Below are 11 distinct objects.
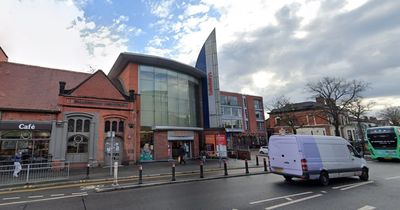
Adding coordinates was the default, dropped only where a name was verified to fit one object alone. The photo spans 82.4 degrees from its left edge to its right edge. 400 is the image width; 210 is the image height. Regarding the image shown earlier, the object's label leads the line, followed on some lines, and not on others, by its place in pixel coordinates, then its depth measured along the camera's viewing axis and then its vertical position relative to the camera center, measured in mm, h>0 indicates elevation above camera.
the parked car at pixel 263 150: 40391 -1263
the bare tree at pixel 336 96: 39719 +7797
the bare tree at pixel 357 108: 41750 +6014
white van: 10980 -866
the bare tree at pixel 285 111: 52531 +7495
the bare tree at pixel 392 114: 68375 +7616
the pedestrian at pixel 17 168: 13691 -976
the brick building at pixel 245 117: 59938 +7141
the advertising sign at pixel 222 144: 20639 +30
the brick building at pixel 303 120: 54938 +5400
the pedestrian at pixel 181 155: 23291 -936
